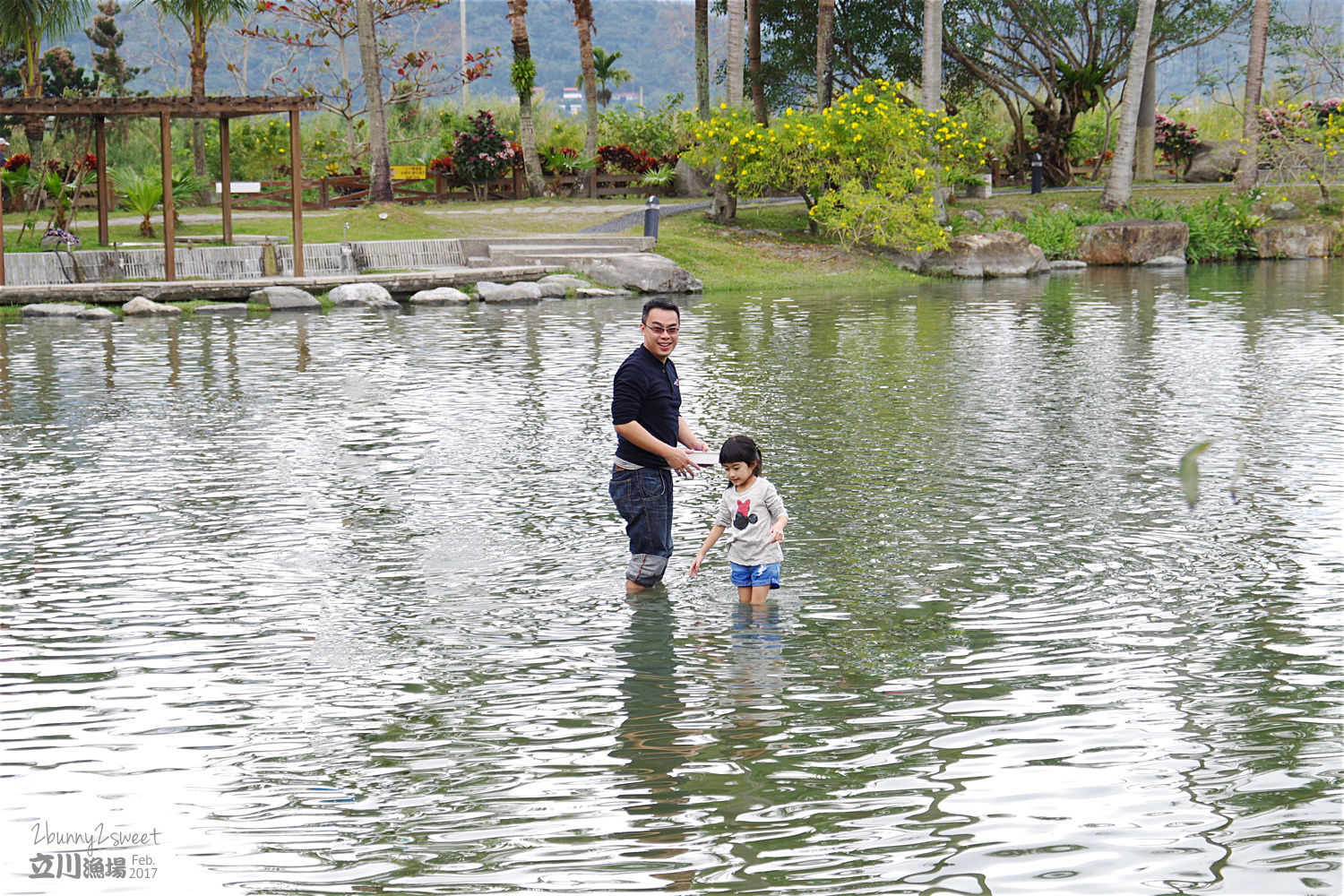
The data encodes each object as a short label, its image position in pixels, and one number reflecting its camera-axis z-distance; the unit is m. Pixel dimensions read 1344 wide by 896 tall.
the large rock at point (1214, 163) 44.91
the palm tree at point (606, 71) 60.19
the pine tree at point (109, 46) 53.06
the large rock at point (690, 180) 42.41
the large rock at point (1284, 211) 39.12
